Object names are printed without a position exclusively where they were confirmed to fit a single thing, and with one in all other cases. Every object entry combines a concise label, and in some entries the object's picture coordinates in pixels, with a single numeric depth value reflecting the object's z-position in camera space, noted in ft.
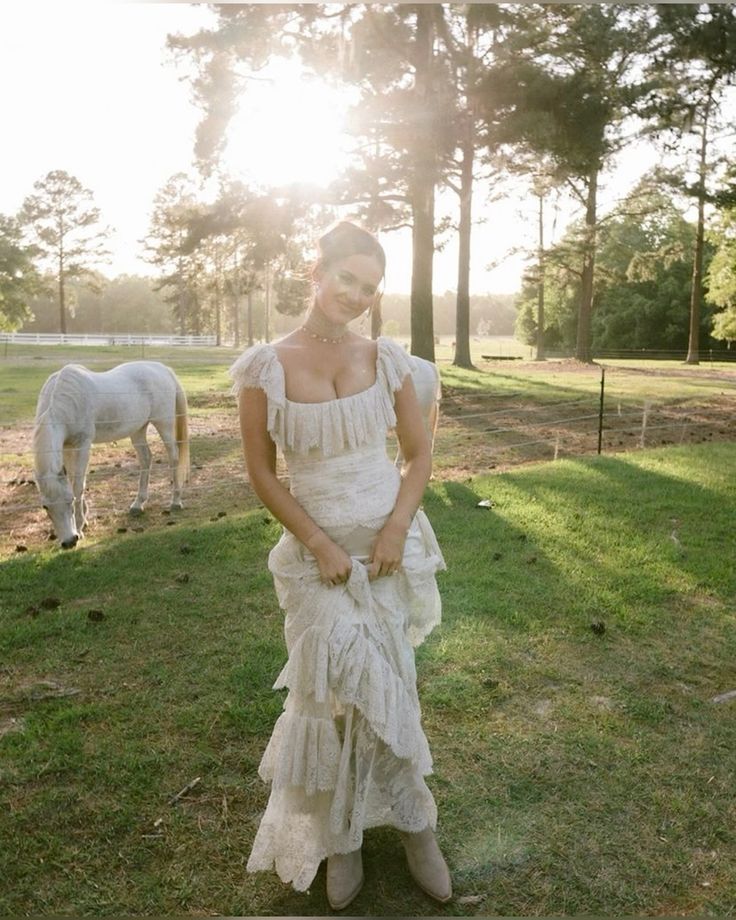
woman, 6.59
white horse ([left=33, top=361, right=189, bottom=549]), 18.76
